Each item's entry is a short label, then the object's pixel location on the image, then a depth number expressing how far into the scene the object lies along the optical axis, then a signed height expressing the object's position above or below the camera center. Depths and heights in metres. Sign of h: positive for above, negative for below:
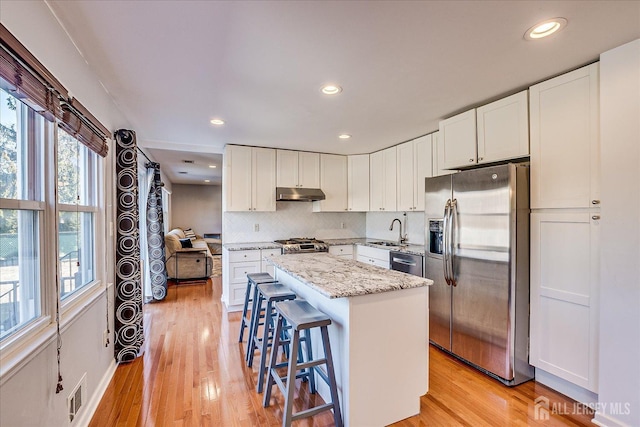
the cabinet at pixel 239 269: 4.05 -0.83
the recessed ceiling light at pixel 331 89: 2.33 +1.01
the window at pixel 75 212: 1.82 +0.00
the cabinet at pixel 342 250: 4.58 -0.64
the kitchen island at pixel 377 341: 1.77 -0.85
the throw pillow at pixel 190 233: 9.03 -0.71
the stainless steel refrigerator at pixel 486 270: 2.28 -0.51
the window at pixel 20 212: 1.22 +0.00
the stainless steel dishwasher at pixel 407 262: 3.25 -0.63
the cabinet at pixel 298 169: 4.58 +0.68
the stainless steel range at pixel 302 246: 4.19 -0.52
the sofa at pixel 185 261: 5.81 -1.02
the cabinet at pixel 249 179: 4.28 +0.49
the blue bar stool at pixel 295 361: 1.73 -0.96
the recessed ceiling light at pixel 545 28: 1.54 +1.01
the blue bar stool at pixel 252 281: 2.82 -0.68
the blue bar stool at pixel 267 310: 2.27 -0.86
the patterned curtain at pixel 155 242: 4.69 -0.51
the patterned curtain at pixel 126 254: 2.67 -0.41
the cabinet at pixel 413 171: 3.70 +0.53
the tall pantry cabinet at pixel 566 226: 1.98 -0.12
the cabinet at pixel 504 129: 2.34 +0.70
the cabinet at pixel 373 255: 3.96 -0.66
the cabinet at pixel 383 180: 4.32 +0.48
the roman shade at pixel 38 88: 1.09 +0.56
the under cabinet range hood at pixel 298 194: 4.46 +0.27
